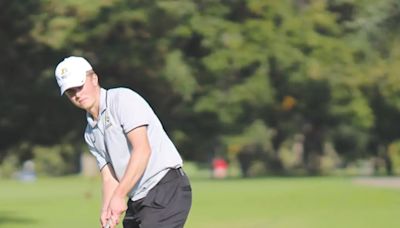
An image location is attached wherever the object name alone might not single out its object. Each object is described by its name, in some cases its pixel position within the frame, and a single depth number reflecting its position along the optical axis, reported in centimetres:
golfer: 1322
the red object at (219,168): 13350
